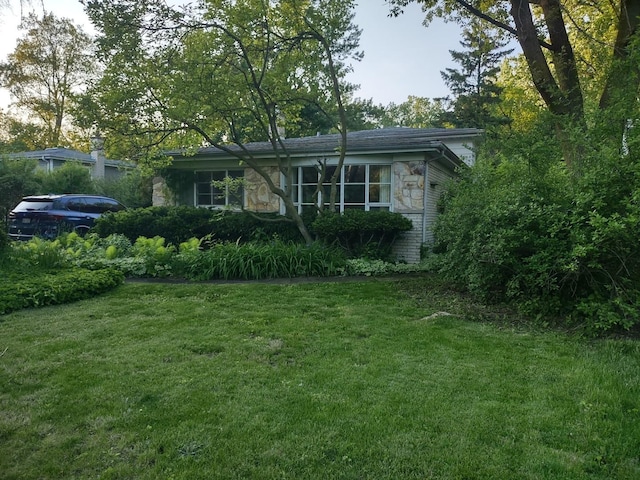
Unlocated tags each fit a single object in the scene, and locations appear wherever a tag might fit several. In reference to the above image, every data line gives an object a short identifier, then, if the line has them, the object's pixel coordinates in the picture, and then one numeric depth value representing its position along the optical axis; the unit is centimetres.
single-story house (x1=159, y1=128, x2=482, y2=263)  1024
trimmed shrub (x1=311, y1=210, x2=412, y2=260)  935
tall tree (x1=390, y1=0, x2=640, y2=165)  488
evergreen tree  2548
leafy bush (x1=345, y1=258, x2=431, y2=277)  794
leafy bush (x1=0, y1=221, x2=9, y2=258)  707
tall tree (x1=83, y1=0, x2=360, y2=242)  801
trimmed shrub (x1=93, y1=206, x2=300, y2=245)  1056
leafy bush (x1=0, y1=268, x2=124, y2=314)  527
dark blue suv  1146
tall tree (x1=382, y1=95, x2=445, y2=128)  3944
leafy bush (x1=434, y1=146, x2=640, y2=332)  425
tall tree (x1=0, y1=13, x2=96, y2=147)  876
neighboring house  2266
